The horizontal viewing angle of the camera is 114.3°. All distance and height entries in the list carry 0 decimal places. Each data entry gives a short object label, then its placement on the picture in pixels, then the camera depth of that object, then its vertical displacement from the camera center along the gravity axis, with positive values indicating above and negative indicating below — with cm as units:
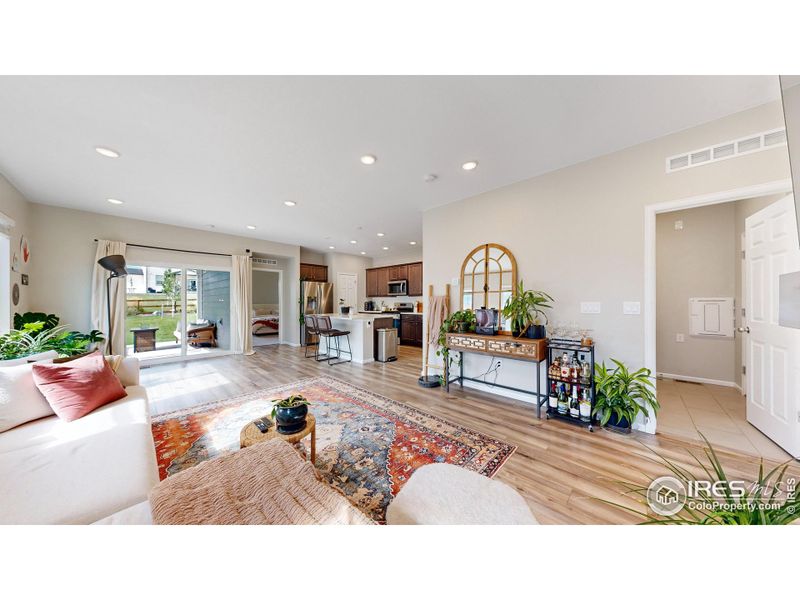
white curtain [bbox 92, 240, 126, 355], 414 +3
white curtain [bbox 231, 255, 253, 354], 563 -12
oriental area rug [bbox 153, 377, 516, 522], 171 -117
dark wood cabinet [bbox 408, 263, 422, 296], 696 +58
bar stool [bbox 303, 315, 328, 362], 528 -52
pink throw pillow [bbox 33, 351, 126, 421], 167 -58
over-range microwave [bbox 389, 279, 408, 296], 720 +37
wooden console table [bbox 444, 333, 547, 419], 259 -52
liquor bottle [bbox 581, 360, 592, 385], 241 -69
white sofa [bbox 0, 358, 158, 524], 96 -75
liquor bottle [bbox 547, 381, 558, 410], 258 -99
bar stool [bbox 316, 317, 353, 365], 507 -65
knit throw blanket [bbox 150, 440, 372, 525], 81 -68
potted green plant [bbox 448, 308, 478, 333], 330 -26
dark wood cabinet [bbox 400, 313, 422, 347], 662 -77
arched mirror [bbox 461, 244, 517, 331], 314 +29
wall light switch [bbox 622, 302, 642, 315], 233 -8
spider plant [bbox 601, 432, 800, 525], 58 -49
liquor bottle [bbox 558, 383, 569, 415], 250 -101
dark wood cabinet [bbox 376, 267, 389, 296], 771 +58
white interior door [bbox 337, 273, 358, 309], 765 +38
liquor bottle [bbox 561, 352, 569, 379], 252 -67
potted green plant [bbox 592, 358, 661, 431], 224 -86
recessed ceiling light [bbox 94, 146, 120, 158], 235 +139
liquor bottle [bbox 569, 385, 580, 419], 244 -102
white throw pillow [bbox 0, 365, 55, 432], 154 -60
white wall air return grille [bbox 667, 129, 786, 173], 180 +112
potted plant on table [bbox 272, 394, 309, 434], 155 -69
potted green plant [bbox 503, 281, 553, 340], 275 -14
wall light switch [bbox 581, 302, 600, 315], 256 -9
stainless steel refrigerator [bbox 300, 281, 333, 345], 679 +8
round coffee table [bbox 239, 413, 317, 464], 150 -81
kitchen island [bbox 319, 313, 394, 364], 505 -62
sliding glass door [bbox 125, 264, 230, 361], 470 -20
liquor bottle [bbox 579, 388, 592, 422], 237 -99
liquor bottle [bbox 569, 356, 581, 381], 247 -67
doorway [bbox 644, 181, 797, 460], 226 -54
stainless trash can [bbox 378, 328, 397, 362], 513 -90
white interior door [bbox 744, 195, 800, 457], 186 -30
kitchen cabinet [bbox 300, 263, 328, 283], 692 +79
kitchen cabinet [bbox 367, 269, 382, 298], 802 +52
